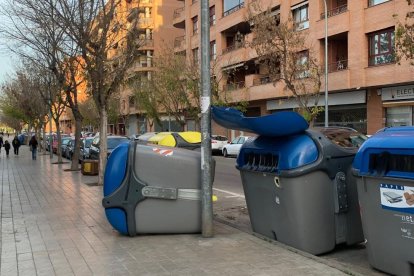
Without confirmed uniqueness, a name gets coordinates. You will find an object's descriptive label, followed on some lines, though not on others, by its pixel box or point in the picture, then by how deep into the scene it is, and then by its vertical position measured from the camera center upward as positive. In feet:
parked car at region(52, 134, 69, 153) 137.75 -3.62
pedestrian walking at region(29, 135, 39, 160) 103.95 -2.84
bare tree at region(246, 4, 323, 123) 60.39 +10.44
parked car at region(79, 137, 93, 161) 84.94 -2.83
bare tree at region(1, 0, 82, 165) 52.65 +11.49
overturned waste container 22.70 -2.76
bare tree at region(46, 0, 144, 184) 46.73 +8.72
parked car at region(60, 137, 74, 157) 121.19 -3.17
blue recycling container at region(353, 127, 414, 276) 15.90 -2.31
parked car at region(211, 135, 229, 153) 115.65 -3.30
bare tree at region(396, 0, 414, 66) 40.45 +7.55
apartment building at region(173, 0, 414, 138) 83.87 +11.90
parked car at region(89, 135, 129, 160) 73.00 -1.99
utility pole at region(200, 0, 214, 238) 22.66 -0.05
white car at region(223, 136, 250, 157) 105.86 -3.72
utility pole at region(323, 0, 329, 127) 85.81 +10.98
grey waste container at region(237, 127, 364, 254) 19.86 -2.49
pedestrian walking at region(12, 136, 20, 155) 127.91 -3.45
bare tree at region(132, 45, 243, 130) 120.06 +12.13
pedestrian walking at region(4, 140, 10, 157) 120.47 -3.27
